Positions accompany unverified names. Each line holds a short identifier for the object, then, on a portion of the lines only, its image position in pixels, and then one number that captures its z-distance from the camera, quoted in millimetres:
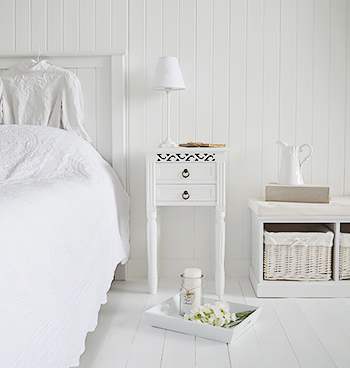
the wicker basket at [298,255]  2311
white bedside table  2361
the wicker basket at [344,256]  2320
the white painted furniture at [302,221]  2293
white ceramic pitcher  2463
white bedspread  980
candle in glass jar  2023
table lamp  2473
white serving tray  1788
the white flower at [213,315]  1838
